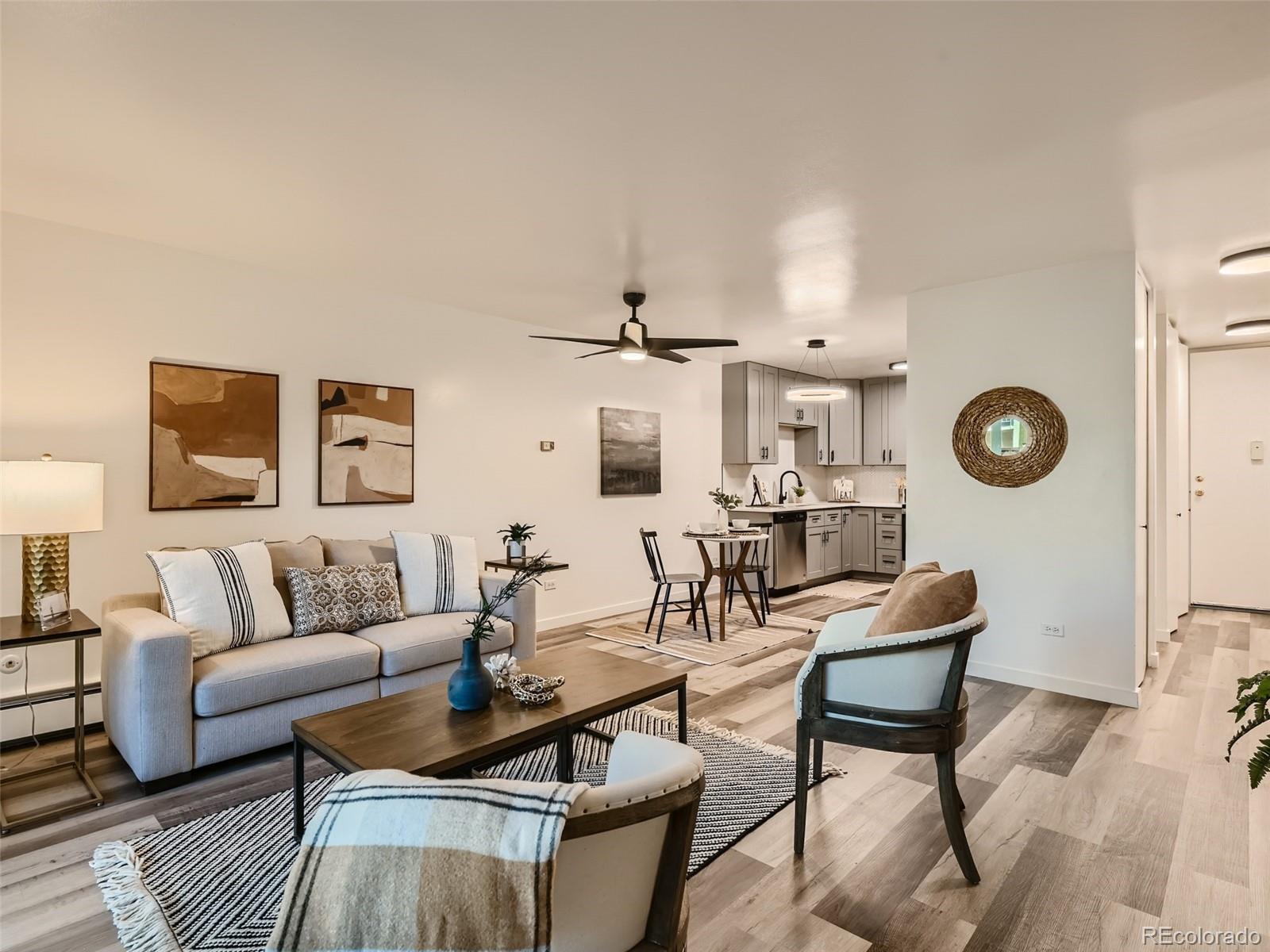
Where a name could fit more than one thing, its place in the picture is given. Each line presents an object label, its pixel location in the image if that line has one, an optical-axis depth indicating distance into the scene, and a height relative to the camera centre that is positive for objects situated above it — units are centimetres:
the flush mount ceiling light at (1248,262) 370 +122
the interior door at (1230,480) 627 +2
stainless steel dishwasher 721 -72
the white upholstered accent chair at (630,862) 102 -62
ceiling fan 429 +89
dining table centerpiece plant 665 -17
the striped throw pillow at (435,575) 401 -55
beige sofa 273 -88
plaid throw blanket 92 -54
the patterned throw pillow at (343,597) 350 -61
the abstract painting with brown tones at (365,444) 433 +26
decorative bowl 249 -76
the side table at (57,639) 257 -65
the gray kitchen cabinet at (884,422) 852 +77
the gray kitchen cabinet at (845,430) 875 +68
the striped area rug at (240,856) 196 -126
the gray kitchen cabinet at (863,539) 841 -71
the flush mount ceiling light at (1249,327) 534 +124
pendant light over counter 668 +90
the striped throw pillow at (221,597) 310 -53
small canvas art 614 +29
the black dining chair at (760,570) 599 -85
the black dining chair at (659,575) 542 -74
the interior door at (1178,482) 528 +0
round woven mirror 407 +28
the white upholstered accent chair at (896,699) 219 -73
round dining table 547 -62
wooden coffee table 206 -82
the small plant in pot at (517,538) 477 -39
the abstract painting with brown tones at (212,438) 367 +26
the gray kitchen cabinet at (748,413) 742 +78
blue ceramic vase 242 -72
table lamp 273 -11
